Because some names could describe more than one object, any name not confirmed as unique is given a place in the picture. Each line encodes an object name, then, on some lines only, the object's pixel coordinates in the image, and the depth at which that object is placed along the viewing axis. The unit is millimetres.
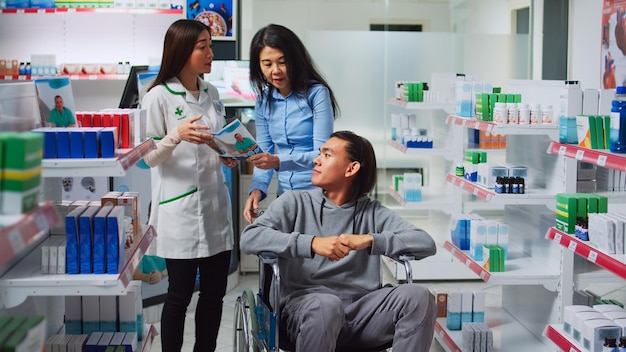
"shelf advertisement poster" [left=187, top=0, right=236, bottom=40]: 6074
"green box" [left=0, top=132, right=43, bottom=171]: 1824
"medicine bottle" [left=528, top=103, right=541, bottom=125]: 4179
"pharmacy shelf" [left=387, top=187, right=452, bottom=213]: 6391
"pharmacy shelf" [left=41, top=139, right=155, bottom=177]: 2508
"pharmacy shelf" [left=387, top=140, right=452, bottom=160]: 6332
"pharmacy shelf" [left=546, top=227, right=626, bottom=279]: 3004
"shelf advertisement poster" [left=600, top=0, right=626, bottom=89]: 7141
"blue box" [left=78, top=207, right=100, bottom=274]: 2613
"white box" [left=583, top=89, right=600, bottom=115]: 3922
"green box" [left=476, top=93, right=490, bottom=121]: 4473
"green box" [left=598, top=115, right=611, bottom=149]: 3414
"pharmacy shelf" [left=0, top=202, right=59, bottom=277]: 1643
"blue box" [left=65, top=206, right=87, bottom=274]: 2605
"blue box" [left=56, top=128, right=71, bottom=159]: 2547
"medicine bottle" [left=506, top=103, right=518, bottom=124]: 4211
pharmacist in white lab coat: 3529
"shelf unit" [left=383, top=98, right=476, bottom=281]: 6305
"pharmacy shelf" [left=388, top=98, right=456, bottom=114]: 6266
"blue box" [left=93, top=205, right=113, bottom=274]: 2611
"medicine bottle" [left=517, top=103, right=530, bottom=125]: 4195
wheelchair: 2949
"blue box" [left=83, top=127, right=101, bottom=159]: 2557
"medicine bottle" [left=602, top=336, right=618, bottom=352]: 3094
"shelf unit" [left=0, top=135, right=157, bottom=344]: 2516
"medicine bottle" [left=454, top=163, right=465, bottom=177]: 4992
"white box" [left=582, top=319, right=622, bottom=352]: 3146
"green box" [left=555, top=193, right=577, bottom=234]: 3551
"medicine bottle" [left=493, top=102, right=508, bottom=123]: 4242
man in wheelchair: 2914
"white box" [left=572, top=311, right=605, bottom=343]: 3277
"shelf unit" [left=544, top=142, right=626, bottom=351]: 3027
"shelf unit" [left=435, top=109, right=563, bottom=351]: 4242
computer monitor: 4887
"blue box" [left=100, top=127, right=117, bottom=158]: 2576
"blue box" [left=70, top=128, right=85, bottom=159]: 2541
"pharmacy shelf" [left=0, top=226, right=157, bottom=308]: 2516
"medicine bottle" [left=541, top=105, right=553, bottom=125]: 4191
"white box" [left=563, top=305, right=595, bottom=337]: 3381
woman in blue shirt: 3623
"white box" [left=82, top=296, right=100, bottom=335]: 3230
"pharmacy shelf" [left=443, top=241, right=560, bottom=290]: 4242
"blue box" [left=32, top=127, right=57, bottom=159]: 2547
